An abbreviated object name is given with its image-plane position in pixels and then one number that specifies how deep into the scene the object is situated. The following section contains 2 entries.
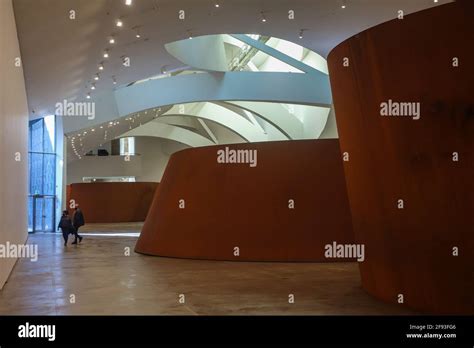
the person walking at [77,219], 19.10
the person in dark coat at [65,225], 17.58
